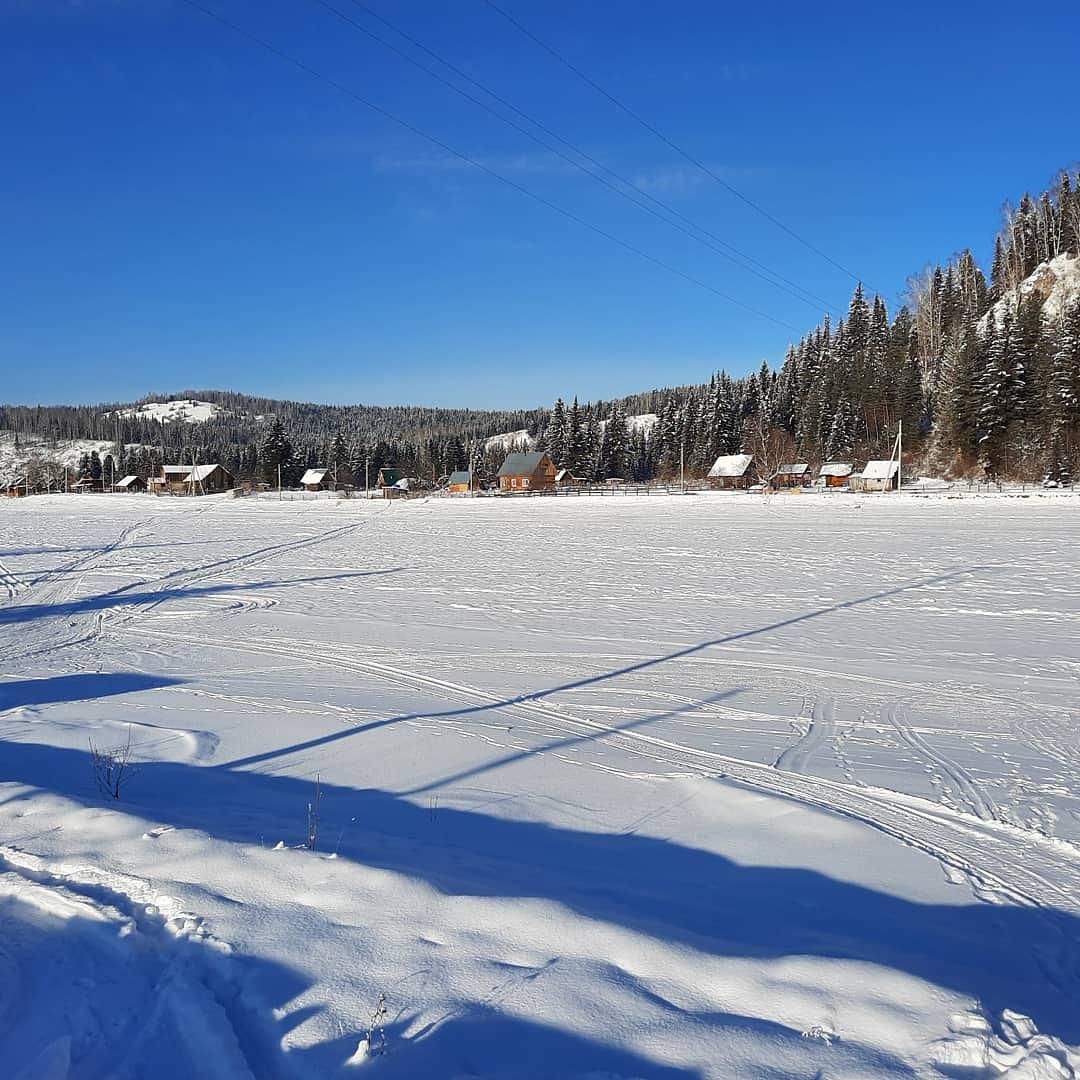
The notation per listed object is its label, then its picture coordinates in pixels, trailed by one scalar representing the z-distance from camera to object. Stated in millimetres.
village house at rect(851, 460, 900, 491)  66375
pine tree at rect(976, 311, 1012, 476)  62344
